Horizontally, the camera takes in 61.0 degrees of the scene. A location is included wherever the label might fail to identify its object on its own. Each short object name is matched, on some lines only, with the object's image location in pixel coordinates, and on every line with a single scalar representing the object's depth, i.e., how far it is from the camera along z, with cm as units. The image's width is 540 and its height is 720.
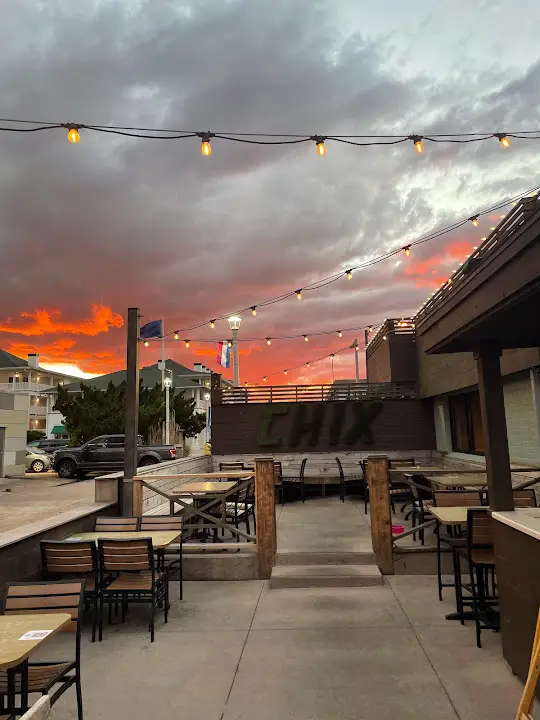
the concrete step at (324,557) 633
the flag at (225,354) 2070
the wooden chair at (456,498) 634
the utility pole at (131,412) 732
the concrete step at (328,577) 588
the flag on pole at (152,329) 1058
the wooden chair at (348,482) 1191
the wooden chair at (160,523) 596
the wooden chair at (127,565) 459
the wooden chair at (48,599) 317
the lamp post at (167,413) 2453
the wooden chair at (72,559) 469
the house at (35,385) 4544
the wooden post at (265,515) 637
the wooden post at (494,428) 407
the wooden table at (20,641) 230
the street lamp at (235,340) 1595
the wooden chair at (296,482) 1218
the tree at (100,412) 2525
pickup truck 1984
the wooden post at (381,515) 629
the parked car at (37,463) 2462
